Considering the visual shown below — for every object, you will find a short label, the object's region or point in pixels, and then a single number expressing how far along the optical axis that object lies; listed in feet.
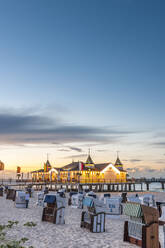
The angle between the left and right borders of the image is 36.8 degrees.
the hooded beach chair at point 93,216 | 34.35
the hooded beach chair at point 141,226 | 25.61
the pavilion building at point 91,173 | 179.73
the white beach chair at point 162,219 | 38.05
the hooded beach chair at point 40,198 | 66.26
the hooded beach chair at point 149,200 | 60.85
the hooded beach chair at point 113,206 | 50.06
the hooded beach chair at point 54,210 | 40.19
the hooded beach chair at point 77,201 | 62.82
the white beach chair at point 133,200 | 54.92
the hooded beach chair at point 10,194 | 83.65
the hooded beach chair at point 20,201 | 60.39
